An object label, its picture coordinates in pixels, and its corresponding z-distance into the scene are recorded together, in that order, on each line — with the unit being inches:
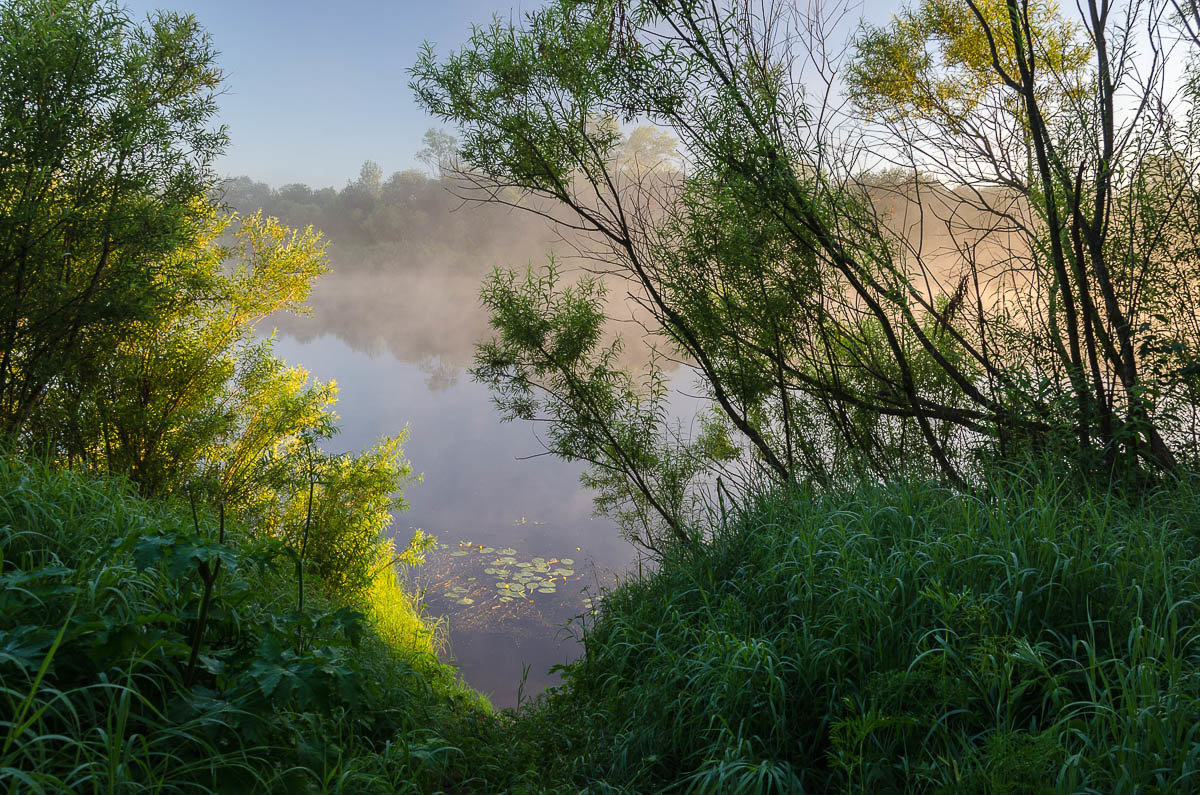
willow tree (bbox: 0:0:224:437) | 139.5
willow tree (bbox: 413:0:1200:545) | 126.1
